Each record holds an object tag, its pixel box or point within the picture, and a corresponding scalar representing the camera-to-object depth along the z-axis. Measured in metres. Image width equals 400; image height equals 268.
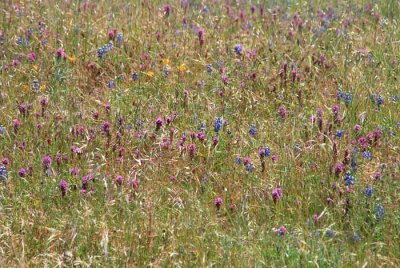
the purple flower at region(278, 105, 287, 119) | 8.97
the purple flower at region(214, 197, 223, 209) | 7.15
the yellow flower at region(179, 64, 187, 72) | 10.19
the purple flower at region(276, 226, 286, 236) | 6.57
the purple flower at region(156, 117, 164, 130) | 8.42
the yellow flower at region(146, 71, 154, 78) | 10.06
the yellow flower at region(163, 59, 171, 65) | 10.48
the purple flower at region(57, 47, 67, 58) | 10.23
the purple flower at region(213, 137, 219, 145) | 8.09
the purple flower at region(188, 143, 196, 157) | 7.98
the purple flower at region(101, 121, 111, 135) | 8.35
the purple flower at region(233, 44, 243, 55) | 10.49
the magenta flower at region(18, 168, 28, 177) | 7.48
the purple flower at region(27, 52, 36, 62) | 10.40
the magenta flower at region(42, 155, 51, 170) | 7.61
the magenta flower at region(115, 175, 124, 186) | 7.36
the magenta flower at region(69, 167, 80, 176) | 7.48
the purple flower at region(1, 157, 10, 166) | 7.73
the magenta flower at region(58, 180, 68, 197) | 7.14
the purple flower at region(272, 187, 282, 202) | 7.08
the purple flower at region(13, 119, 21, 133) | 8.44
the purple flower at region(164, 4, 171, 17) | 12.11
